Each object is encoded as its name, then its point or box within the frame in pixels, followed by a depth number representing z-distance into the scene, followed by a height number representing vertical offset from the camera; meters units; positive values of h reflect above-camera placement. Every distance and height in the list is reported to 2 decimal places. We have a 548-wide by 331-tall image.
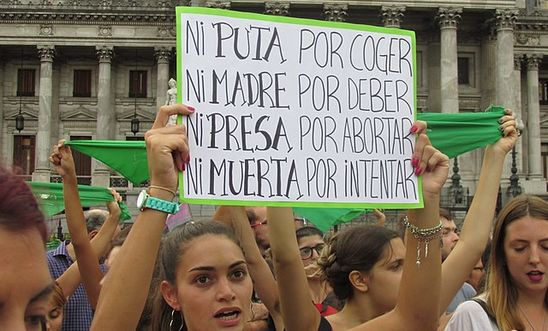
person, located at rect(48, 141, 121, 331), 4.10 -0.35
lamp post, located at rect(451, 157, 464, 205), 25.59 +0.01
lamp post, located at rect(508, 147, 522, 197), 23.27 +0.24
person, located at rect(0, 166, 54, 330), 1.54 -0.15
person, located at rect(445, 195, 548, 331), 3.64 -0.41
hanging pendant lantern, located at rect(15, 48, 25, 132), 33.69 +4.18
